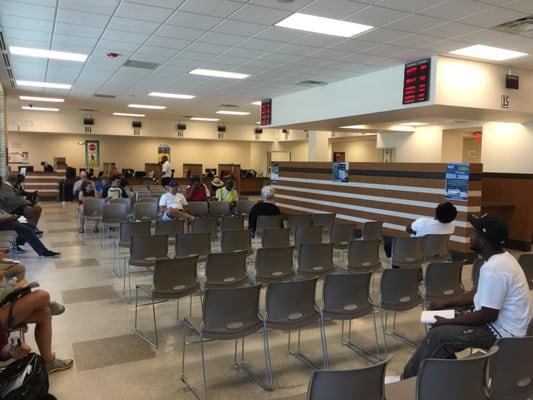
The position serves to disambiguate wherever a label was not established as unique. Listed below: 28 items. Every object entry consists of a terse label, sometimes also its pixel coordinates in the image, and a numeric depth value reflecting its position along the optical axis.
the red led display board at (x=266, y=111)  11.98
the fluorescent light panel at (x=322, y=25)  5.46
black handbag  2.38
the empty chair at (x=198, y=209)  8.30
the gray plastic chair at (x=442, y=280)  3.87
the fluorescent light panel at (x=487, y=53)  6.58
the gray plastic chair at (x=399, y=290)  3.67
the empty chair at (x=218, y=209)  8.47
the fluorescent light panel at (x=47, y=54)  7.30
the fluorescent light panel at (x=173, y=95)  11.70
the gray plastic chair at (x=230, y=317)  2.98
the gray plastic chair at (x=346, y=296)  3.44
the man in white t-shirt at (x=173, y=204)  7.21
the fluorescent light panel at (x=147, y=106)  14.05
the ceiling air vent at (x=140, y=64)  8.04
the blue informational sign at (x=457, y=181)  6.94
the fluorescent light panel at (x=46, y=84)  10.48
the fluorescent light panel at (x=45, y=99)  12.78
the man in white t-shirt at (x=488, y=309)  2.53
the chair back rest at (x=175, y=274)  3.77
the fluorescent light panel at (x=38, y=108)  15.32
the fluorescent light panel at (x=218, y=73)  8.67
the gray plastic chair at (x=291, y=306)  3.21
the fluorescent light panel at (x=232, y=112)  14.95
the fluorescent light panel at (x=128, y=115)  16.63
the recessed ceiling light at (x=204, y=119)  17.58
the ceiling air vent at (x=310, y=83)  9.47
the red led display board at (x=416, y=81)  7.10
